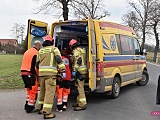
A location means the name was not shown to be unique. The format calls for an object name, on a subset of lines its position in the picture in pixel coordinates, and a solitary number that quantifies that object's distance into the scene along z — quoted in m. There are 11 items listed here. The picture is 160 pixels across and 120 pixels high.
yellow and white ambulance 5.19
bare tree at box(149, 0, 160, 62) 26.42
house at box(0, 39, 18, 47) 60.32
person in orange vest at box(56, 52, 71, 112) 4.93
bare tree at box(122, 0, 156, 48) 28.49
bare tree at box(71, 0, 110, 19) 27.43
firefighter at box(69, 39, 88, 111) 5.09
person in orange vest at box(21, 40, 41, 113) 4.81
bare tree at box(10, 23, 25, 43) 59.10
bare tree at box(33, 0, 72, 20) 13.31
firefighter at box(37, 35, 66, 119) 4.49
